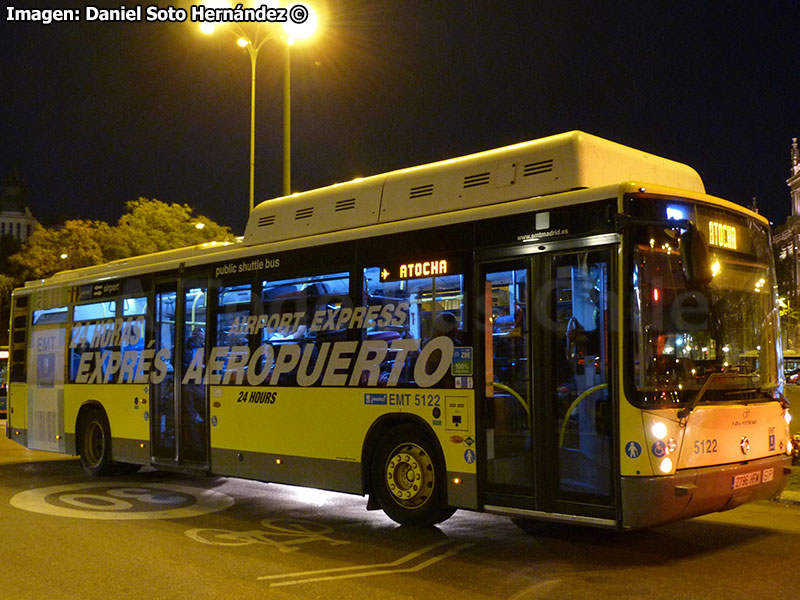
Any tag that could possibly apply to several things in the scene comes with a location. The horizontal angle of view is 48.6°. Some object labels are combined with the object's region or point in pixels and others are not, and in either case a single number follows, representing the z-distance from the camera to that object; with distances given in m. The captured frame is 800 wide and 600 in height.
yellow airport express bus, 7.27
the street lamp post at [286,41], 16.17
